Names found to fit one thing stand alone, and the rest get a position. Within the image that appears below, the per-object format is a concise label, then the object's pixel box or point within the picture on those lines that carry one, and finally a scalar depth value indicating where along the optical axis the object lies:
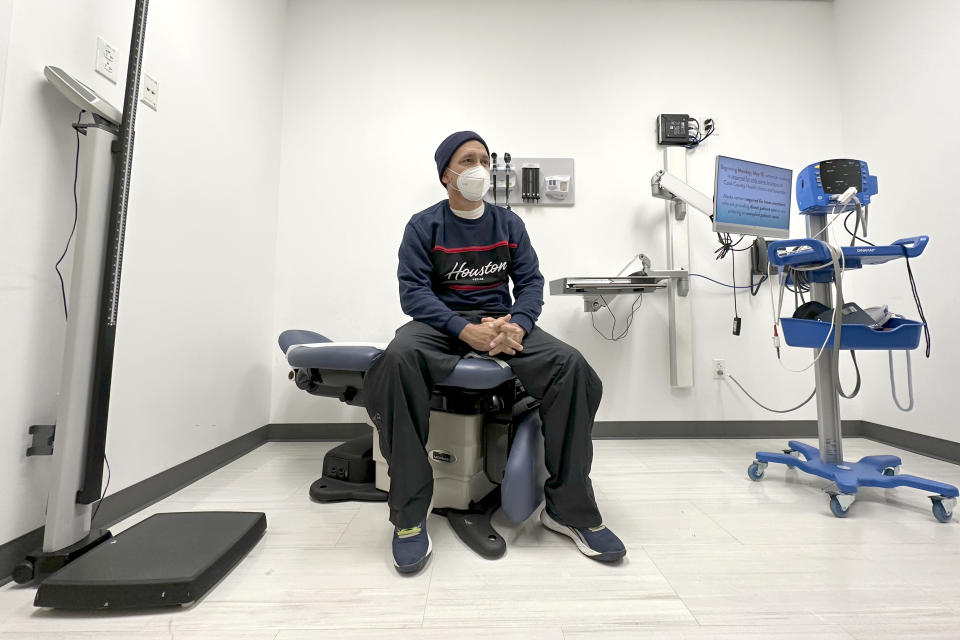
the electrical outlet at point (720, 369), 2.19
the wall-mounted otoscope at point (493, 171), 2.10
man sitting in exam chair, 1.02
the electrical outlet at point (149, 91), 1.26
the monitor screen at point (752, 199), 1.76
